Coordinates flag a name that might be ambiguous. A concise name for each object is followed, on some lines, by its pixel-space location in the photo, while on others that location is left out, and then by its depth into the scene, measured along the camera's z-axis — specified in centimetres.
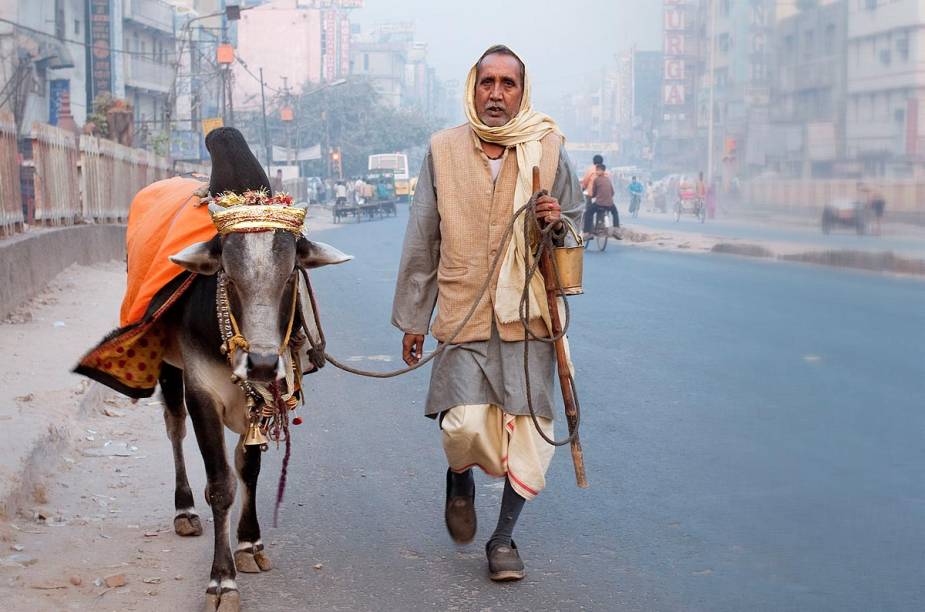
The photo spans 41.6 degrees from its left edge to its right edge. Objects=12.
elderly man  476
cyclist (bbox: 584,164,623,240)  2372
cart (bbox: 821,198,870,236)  2375
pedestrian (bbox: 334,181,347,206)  4325
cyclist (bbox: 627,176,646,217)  4731
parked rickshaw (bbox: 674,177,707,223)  4294
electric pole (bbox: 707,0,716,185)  4728
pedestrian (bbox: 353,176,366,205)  5041
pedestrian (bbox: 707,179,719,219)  4188
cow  424
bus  7088
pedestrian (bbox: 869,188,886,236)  2353
